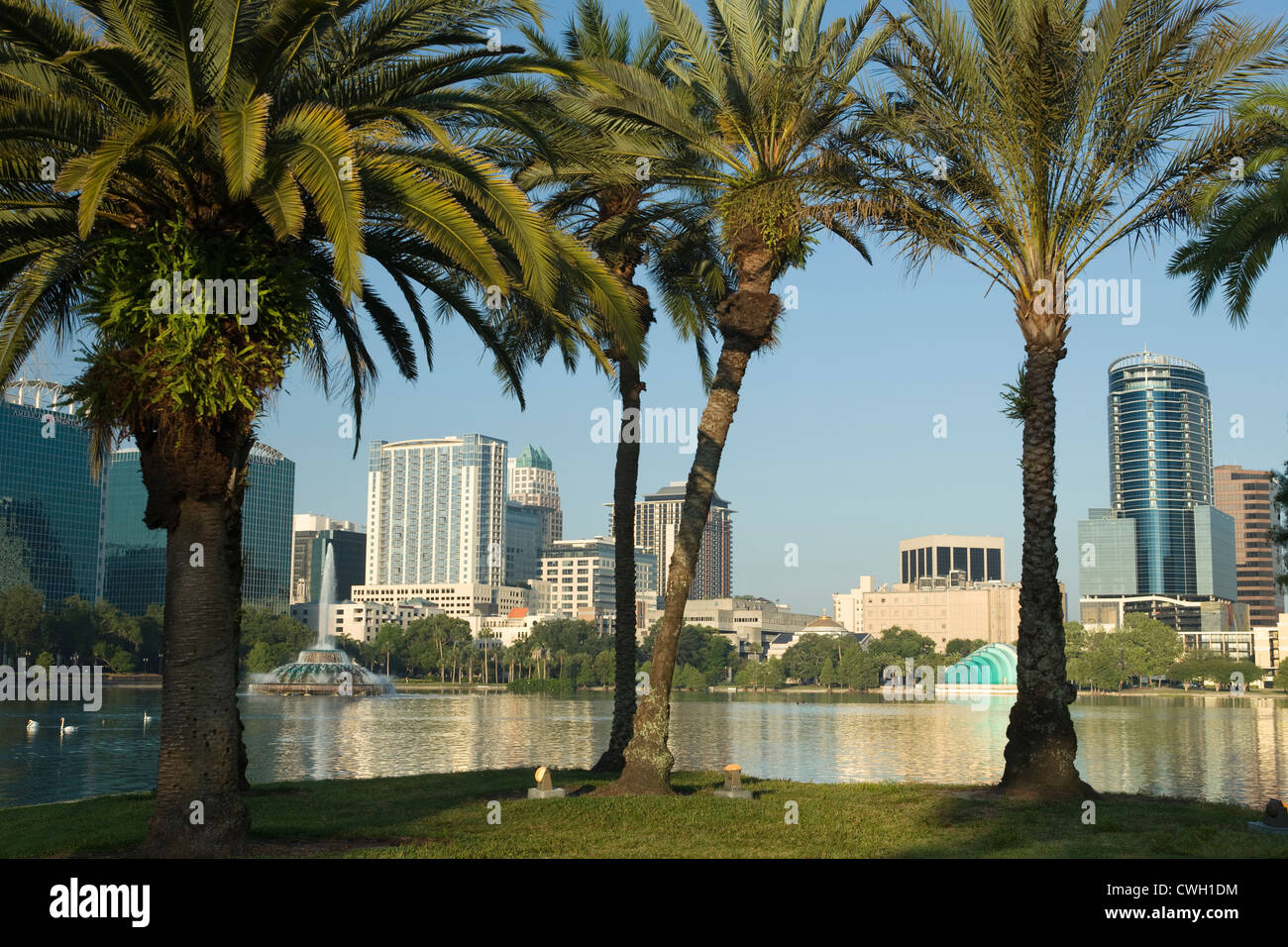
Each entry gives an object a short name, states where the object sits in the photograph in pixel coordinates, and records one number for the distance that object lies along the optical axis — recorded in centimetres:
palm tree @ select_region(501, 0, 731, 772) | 2197
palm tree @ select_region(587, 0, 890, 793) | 1786
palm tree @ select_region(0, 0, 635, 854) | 1216
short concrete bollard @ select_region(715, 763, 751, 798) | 1777
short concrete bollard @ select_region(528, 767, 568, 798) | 1753
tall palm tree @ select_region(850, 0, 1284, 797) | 1777
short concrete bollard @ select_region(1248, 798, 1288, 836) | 1415
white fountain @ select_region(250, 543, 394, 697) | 13862
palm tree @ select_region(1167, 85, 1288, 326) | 1933
